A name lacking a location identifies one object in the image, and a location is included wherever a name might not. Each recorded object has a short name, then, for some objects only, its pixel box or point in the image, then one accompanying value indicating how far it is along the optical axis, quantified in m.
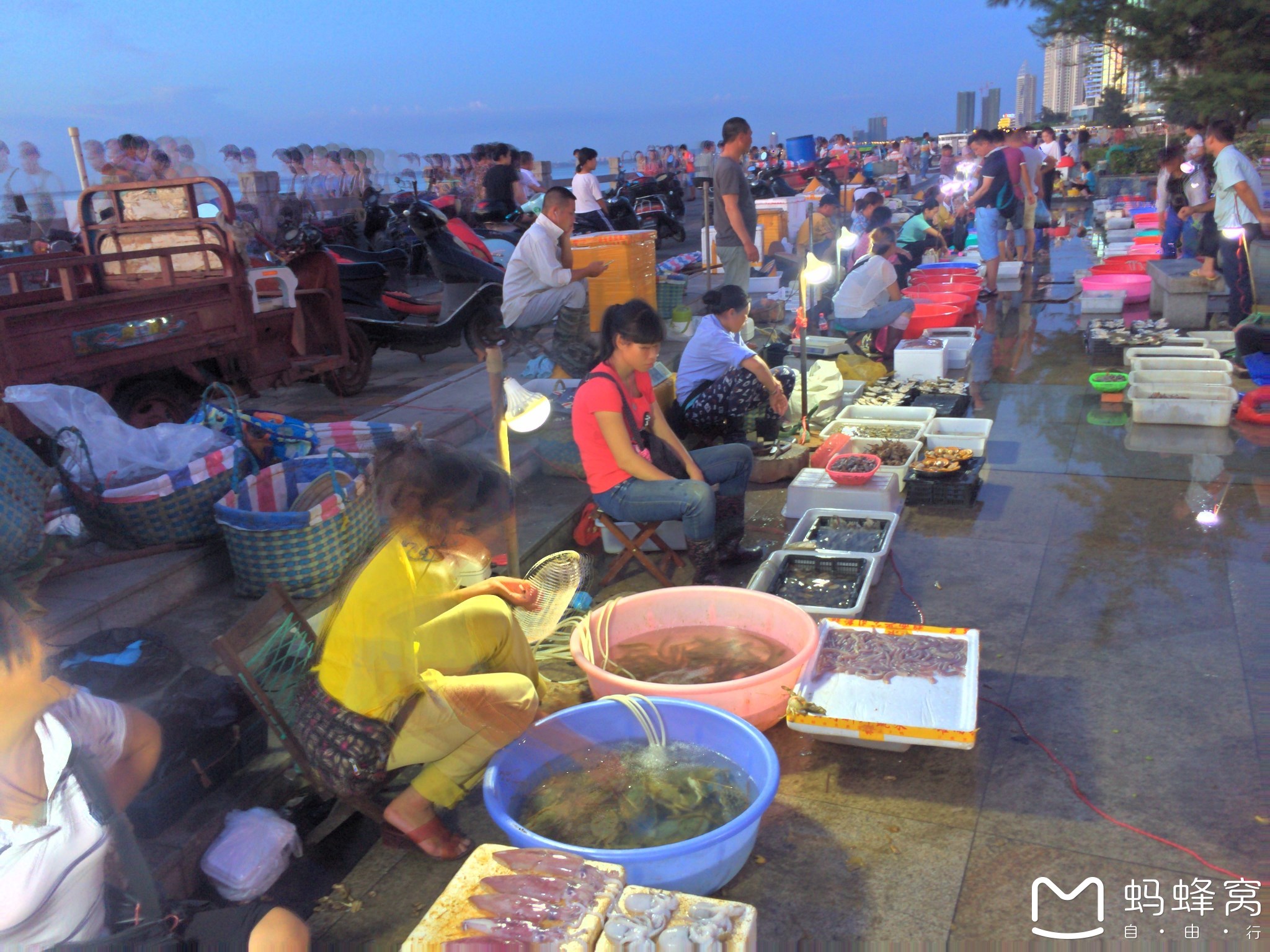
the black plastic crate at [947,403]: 6.76
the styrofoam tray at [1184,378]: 6.48
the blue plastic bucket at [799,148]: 20.42
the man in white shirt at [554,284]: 6.72
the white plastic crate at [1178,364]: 6.66
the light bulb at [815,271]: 5.93
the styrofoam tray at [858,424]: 6.08
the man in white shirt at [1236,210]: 8.08
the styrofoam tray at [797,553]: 3.88
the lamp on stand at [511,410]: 3.51
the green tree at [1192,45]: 20.45
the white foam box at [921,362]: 7.51
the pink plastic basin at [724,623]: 3.14
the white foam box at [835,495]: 5.05
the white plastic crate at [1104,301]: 9.53
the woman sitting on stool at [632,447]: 4.30
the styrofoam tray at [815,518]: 4.66
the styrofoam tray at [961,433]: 5.89
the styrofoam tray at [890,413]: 6.31
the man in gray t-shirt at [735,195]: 7.59
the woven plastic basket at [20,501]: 3.61
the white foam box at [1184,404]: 6.27
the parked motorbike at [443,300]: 8.12
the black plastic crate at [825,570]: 4.16
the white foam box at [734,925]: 1.95
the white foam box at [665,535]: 4.82
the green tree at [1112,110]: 41.56
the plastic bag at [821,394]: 6.64
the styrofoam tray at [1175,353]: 6.98
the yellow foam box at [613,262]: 7.66
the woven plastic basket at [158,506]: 4.02
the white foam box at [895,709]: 3.03
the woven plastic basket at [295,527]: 4.02
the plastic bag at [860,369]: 7.65
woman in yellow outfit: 2.63
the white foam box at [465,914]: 1.99
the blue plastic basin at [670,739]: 2.37
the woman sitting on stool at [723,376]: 5.48
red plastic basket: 5.08
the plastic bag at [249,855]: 2.71
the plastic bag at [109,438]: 4.13
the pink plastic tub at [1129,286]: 10.15
